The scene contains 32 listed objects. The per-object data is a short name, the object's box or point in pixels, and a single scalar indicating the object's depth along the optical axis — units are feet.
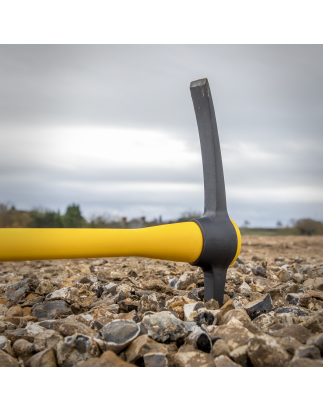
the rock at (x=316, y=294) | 1.81
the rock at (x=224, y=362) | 1.08
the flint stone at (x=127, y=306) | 1.64
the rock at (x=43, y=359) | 1.14
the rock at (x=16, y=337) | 1.31
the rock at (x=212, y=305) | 1.62
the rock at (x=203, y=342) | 1.18
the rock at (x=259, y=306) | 1.56
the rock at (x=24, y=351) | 1.21
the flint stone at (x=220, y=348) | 1.14
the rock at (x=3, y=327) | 1.43
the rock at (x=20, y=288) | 1.96
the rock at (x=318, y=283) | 2.09
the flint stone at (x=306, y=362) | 1.02
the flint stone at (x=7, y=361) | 1.14
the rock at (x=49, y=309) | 1.62
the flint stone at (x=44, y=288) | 1.98
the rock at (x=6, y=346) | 1.22
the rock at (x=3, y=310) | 1.70
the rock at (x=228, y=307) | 1.54
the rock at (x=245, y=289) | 1.99
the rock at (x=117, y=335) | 1.17
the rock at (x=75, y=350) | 1.15
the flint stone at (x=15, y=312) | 1.65
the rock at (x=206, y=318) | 1.42
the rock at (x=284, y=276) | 2.45
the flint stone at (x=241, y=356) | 1.11
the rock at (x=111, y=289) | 1.96
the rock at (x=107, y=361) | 1.08
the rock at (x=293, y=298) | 1.77
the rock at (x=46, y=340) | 1.22
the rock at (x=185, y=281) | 2.12
